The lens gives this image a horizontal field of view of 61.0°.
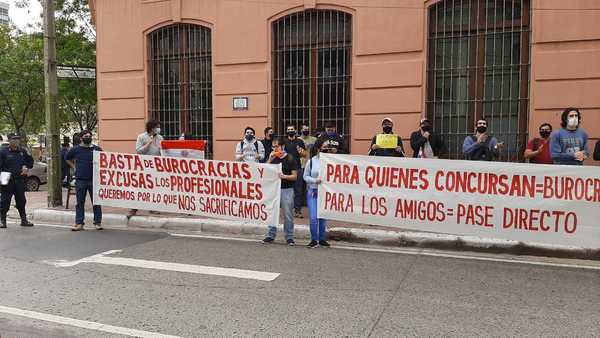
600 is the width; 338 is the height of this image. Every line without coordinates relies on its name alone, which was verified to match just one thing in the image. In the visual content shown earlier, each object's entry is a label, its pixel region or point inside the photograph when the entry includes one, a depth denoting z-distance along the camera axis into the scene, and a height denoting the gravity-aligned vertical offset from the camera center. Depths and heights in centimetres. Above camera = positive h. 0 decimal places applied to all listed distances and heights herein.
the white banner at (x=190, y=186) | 799 -89
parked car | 1762 -154
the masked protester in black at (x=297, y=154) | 939 -37
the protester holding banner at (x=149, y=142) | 984 -17
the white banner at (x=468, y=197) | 645 -86
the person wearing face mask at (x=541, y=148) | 854 -24
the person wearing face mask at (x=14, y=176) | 950 -80
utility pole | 1102 +47
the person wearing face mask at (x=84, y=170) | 920 -66
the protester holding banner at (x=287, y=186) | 773 -80
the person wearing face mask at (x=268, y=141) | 1054 -15
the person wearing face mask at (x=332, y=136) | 975 -4
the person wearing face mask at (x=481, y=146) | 887 -21
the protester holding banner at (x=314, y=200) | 755 -98
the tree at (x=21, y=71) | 2188 +267
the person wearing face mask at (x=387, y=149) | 902 -27
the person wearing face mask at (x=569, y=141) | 753 -10
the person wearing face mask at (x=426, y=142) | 945 -15
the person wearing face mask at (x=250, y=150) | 1015 -32
